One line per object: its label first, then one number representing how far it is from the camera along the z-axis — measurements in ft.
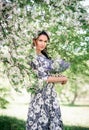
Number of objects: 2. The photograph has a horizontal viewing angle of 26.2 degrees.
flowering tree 8.50
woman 10.38
